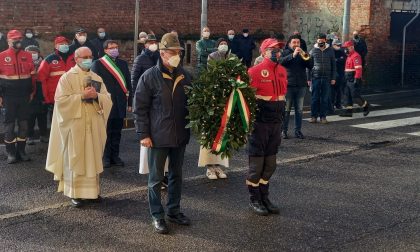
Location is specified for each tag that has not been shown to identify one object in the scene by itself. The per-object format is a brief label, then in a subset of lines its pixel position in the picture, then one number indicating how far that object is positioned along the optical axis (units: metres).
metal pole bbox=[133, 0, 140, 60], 13.54
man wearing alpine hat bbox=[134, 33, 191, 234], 6.32
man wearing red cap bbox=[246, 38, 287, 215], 6.97
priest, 7.21
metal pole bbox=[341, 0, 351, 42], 18.19
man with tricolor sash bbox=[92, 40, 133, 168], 9.01
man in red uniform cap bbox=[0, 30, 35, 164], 9.56
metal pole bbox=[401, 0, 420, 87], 21.55
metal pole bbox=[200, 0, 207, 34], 16.28
